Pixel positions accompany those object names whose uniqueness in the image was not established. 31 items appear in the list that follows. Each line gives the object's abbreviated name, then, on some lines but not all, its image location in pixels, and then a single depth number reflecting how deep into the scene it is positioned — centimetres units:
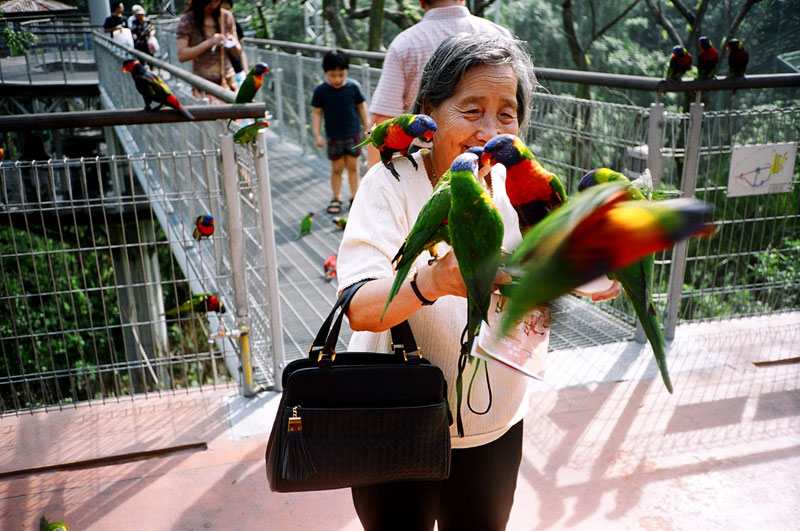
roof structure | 1208
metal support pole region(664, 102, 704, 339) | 339
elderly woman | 142
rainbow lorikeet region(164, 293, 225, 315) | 340
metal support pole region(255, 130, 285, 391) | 297
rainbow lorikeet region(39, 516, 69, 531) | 234
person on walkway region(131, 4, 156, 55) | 898
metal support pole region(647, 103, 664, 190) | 332
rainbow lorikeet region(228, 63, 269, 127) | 333
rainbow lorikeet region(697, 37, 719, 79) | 366
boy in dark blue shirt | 566
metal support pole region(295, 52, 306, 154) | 793
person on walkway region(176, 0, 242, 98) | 481
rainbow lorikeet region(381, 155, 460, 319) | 112
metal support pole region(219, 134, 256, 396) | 297
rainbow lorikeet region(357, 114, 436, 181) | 147
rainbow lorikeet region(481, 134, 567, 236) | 111
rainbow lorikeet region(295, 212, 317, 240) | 561
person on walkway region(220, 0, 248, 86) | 512
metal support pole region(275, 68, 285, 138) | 888
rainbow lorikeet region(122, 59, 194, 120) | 308
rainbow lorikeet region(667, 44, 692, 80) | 337
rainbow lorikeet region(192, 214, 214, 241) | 328
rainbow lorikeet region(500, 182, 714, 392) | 75
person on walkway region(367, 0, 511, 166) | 319
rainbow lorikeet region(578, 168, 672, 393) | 100
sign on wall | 343
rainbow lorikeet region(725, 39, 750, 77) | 355
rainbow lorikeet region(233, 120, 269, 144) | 293
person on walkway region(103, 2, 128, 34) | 1101
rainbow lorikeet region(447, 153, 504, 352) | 99
